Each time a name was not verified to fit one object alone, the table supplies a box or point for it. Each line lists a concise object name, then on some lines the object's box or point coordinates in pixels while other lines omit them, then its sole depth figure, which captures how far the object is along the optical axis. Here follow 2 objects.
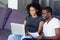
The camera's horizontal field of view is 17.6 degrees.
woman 3.37
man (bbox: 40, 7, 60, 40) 2.85
